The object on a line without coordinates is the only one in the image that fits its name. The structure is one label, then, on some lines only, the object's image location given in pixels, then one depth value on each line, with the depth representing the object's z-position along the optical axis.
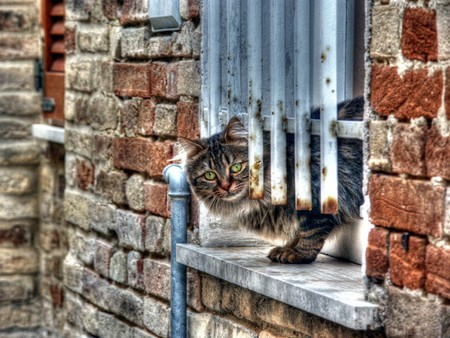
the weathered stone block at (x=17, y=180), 10.12
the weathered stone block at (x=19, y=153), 10.09
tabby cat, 5.30
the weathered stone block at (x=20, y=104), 10.07
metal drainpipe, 6.29
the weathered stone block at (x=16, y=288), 10.18
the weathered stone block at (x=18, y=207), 10.14
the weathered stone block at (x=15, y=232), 10.15
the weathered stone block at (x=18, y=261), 10.15
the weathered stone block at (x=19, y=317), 10.20
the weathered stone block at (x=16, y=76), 10.05
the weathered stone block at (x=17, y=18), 9.92
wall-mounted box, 6.47
